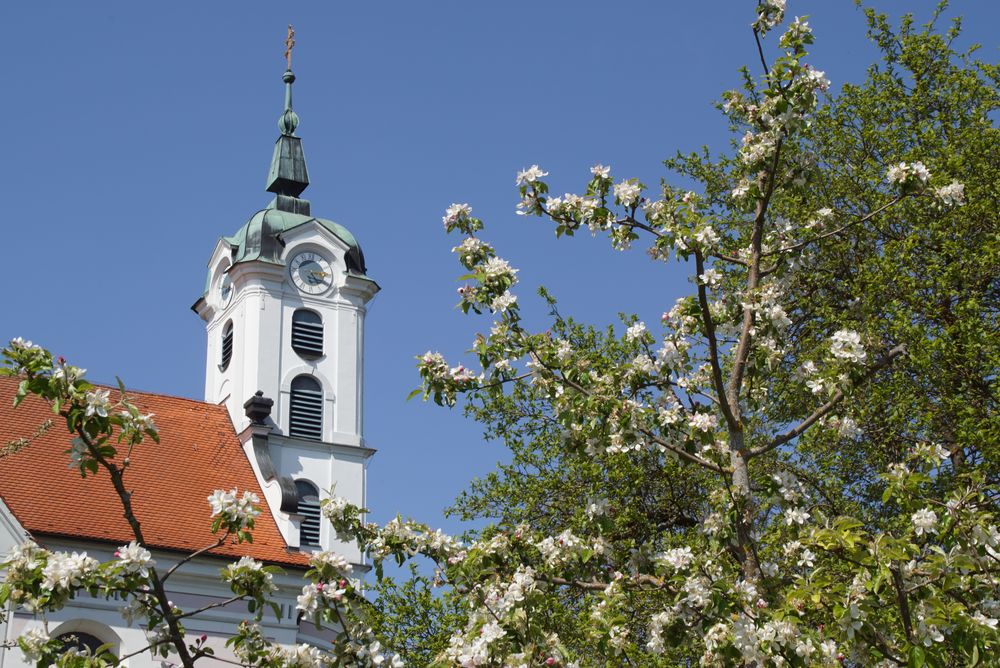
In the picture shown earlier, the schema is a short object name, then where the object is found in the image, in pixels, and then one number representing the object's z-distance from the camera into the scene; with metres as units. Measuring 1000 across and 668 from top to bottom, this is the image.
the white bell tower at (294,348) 29.20
